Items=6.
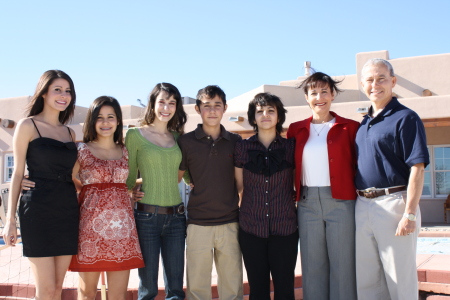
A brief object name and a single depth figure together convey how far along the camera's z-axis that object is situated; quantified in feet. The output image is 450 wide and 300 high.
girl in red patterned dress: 11.17
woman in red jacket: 11.60
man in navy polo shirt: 10.53
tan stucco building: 36.83
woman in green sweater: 11.79
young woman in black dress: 10.59
